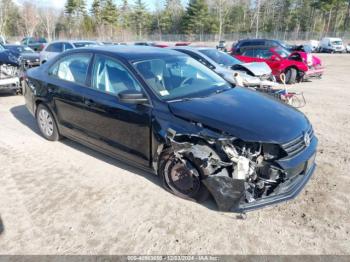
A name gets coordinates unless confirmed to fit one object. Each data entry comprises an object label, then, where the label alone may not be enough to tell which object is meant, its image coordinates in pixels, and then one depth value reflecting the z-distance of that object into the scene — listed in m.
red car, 12.16
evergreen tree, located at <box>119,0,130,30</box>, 71.37
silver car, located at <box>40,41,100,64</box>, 12.95
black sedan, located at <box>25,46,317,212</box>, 3.05
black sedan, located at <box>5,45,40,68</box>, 12.69
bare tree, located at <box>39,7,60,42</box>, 65.29
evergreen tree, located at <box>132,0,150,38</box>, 74.31
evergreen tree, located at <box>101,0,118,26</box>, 61.97
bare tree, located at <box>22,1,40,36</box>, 60.31
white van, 33.66
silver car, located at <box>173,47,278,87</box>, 8.48
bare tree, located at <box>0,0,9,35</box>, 54.38
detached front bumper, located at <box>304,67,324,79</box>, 12.24
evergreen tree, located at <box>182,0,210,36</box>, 64.19
